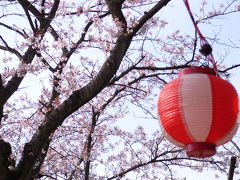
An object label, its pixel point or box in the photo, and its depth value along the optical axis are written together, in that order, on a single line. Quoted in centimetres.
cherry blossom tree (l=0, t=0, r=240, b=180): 497
